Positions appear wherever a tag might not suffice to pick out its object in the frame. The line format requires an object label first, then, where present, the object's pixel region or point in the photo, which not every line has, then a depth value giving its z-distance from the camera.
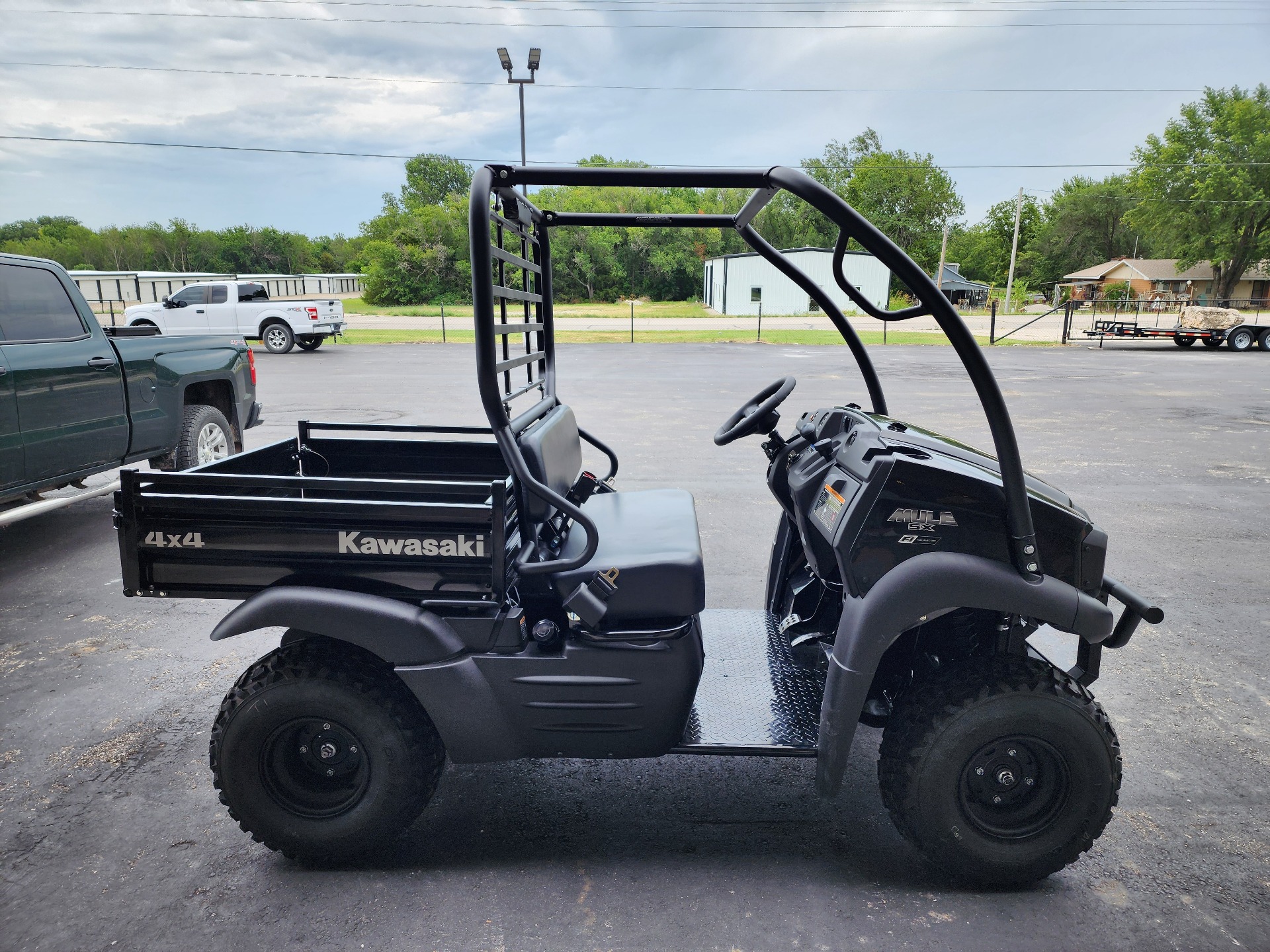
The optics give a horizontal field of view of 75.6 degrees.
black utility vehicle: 2.23
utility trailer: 23.34
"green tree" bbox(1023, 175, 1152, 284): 87.62
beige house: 75.38
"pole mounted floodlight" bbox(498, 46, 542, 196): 21.28
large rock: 22.95
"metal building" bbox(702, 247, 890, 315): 44.19
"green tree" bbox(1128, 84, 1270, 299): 50.72
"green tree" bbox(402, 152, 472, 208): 96.00
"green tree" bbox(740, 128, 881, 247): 62.03
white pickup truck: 20.88
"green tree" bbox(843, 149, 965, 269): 74.69
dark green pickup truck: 4.83
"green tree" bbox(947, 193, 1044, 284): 90.56
